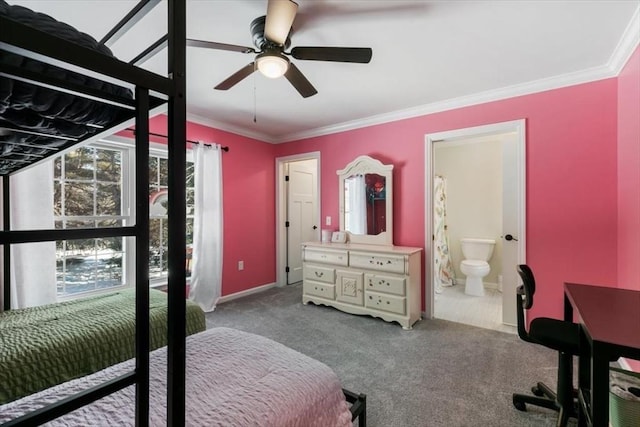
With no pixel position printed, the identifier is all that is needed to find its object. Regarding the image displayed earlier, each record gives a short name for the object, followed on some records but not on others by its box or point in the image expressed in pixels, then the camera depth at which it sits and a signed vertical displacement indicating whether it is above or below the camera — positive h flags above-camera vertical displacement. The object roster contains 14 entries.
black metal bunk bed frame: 0.49 +0.06
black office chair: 1.56 -0.74
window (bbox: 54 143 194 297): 2.68 +0.06
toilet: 4.06 -0.74
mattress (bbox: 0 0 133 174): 0.52 +0.25
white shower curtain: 4.41 -0.48
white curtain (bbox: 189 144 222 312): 3.50 -0.19
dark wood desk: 1.03 -0.47
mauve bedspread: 0.90 -0.64
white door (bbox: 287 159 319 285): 4.77 +0.02
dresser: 3.02 -0.78
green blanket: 1.32 -0.66
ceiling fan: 1.53 +0.97
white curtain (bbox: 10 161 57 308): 2.19 -0.26
